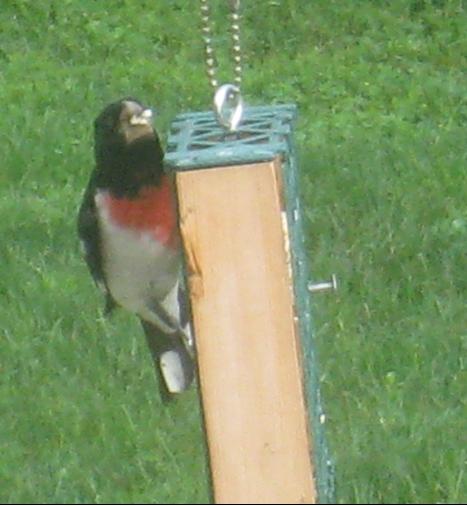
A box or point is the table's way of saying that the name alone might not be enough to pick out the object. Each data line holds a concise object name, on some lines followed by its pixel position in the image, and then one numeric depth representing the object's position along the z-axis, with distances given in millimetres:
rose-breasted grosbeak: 5738
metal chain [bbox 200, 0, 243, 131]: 4547
